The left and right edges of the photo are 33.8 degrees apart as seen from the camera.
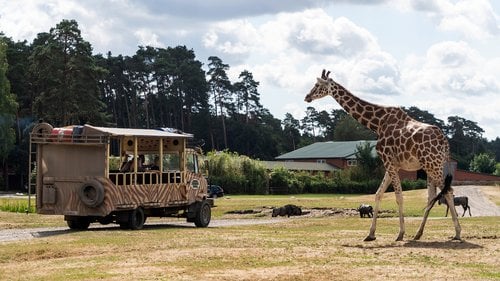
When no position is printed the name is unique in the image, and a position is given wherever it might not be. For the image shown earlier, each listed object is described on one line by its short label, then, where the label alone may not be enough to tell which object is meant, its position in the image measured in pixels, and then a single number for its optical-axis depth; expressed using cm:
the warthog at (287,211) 4391
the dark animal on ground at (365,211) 4237
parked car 7014
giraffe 2252
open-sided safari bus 2783
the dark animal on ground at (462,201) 4475
